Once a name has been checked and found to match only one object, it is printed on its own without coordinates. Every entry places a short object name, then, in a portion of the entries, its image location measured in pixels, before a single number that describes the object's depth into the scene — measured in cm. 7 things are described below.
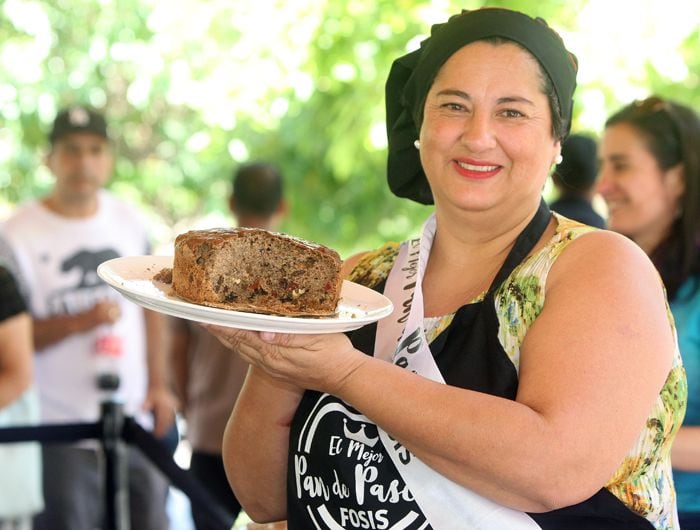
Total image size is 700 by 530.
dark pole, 344
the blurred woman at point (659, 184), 314
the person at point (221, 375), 430
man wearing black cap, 431
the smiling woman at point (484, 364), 160
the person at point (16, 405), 377
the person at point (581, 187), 427
